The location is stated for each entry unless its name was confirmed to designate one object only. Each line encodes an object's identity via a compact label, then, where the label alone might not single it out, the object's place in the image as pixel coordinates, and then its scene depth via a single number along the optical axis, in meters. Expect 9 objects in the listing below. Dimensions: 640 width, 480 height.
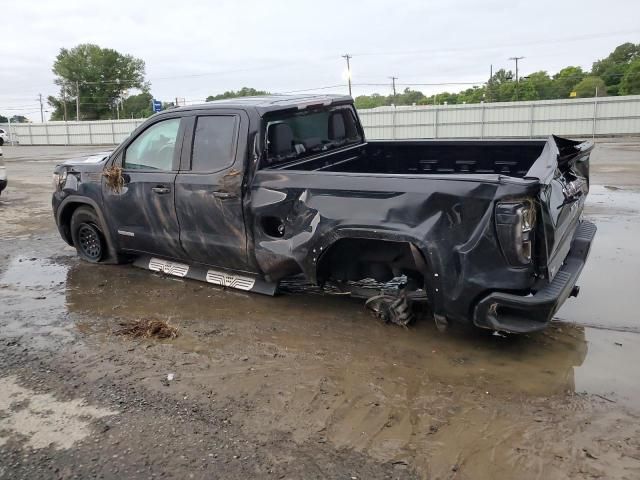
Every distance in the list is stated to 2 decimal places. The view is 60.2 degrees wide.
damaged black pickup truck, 3.50
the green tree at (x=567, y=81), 77.92
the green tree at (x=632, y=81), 63.25
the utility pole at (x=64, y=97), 82.41
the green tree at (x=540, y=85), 75.09
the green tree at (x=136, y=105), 85.00
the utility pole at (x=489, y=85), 73.91
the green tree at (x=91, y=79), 83.06
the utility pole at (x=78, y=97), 74.91
